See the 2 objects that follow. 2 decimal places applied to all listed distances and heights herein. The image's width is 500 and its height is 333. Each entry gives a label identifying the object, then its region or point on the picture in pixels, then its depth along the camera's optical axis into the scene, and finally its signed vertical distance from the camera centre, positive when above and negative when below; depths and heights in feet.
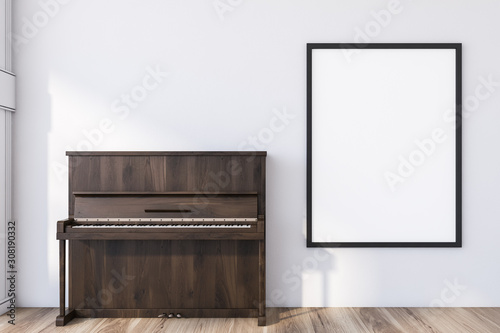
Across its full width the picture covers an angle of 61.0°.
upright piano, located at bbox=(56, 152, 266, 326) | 10.32 -1.98
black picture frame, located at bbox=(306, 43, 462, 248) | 11.32 +0.30
